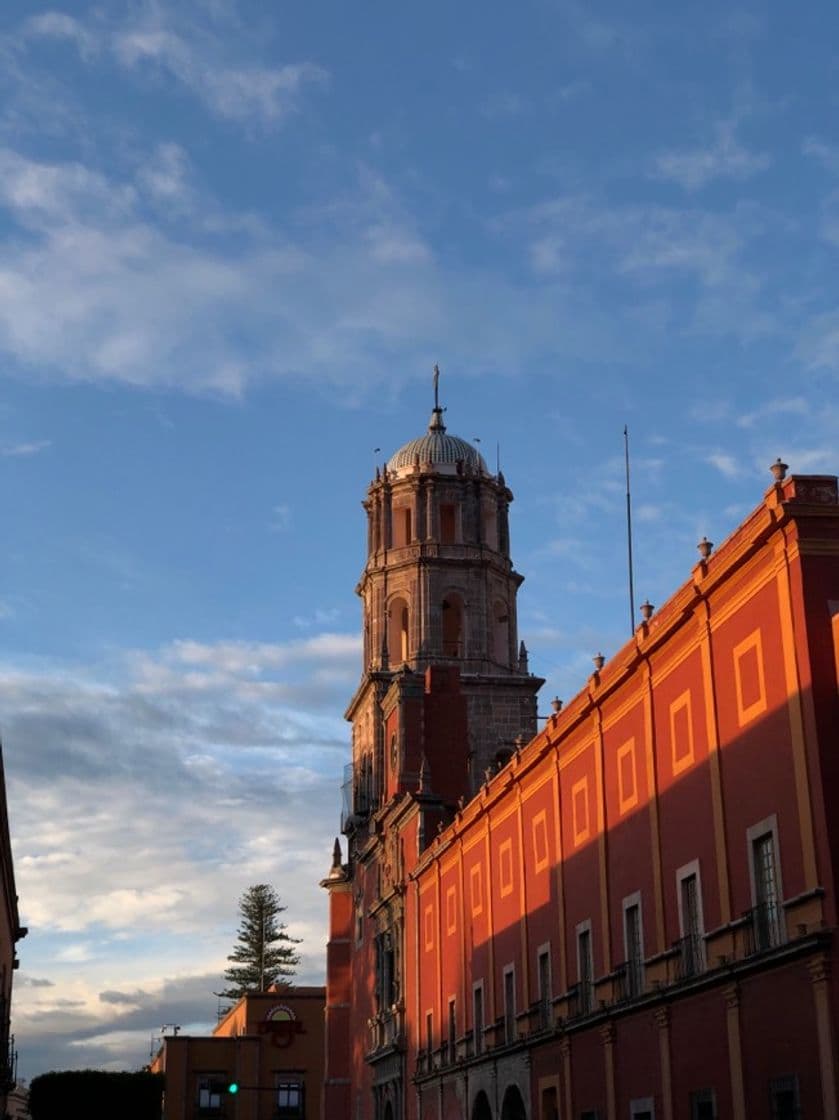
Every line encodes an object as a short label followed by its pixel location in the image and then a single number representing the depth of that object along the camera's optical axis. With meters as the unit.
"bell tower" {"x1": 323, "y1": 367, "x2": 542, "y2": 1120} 60.69
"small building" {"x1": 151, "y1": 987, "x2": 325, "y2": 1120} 84.94
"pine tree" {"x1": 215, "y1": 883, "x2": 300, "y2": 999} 129.75
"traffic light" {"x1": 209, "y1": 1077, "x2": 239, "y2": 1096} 85.38
